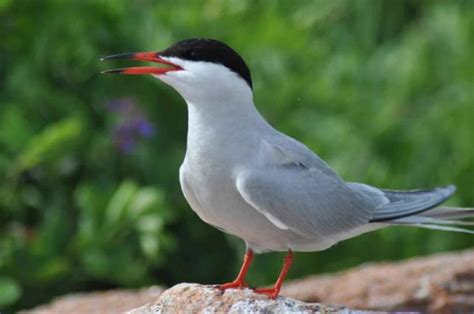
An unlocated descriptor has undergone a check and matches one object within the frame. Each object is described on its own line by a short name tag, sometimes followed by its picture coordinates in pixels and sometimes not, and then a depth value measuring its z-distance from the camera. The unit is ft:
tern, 22.16
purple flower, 41.32
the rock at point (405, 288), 30.19
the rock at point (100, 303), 31.68
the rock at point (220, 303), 21.65
